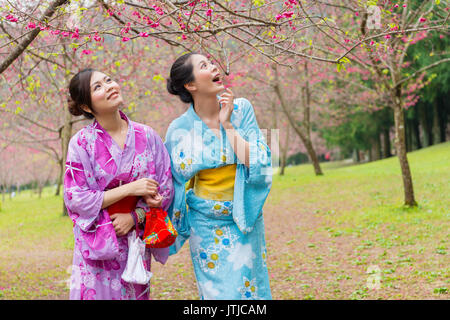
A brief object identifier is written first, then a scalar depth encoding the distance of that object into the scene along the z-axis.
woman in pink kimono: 2.88
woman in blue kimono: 3.09
